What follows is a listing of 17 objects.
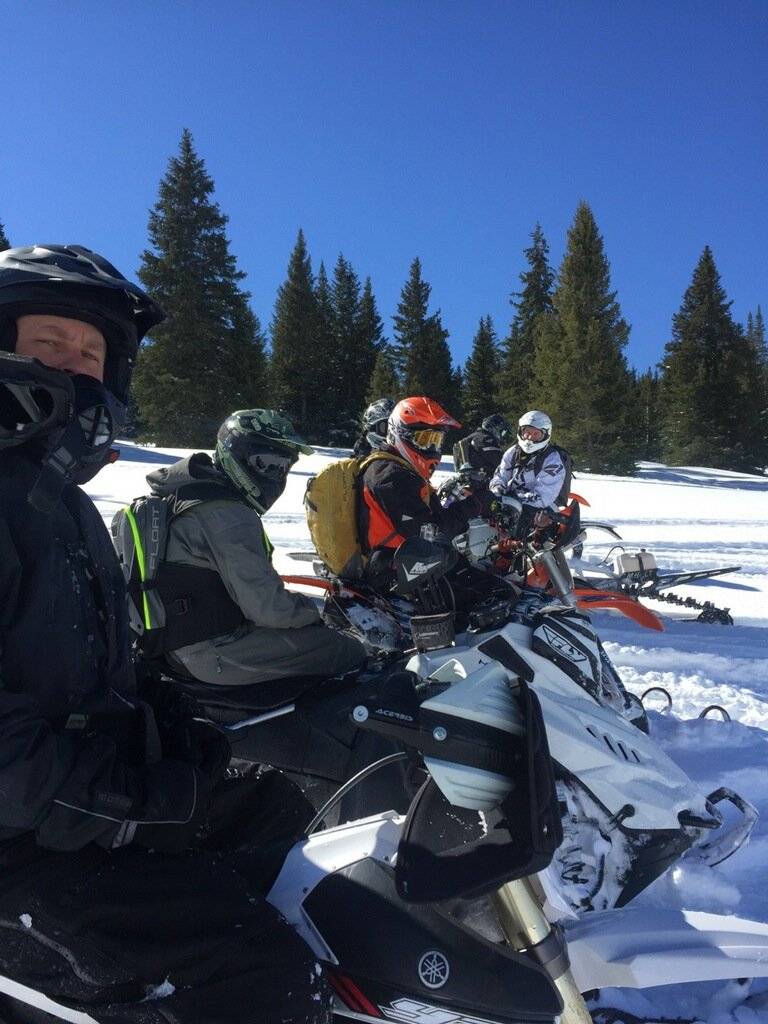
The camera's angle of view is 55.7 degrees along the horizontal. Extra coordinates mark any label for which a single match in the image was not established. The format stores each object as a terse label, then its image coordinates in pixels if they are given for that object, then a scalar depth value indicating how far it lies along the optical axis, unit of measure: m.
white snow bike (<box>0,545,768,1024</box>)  1.16
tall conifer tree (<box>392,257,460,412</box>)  38.03
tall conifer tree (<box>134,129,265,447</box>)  28.34
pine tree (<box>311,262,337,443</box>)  38.06
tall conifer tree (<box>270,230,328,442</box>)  38.50
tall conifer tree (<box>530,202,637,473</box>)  30.55
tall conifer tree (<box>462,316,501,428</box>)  40.19
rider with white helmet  7.40
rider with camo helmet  2.83
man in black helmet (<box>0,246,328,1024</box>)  1.18
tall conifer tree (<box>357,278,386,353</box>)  41.81
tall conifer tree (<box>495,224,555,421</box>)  37.59
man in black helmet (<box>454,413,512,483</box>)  8.95
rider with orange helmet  3.99
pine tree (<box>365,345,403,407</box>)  36.16
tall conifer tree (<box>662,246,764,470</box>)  34.44
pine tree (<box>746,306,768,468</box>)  35.16
